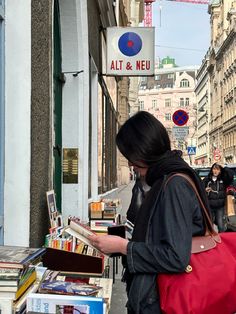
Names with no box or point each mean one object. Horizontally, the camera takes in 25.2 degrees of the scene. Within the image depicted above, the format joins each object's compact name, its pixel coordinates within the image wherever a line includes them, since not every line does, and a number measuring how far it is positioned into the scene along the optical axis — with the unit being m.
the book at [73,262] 4.05
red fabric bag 2.17
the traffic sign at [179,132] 17.20
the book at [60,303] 2.40
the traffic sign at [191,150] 23.20
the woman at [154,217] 2.19
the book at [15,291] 2.41
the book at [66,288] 2.64
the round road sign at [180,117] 15.31
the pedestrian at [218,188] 10.68
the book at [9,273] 2.39
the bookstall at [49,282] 2.40
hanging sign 10.48
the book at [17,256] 2.45
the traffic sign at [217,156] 24.91
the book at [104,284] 3.23
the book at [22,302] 2.43
